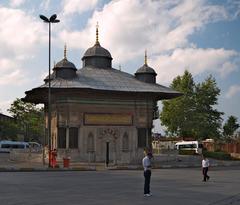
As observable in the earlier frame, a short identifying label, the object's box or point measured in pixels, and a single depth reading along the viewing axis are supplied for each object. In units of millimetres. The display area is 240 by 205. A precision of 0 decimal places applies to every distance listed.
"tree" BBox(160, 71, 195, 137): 67938
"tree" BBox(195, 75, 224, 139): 67438
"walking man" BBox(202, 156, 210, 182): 23428
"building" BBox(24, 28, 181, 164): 42875
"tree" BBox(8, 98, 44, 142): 90312
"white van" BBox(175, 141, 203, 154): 64438
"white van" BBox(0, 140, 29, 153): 81125
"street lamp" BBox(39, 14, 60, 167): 34938
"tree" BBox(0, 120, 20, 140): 93425
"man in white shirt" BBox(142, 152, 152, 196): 16250
